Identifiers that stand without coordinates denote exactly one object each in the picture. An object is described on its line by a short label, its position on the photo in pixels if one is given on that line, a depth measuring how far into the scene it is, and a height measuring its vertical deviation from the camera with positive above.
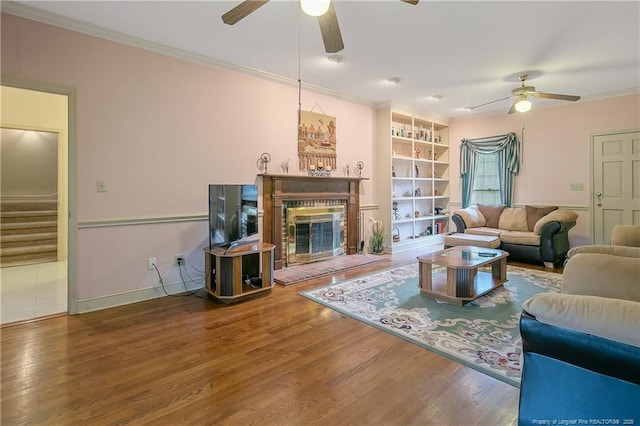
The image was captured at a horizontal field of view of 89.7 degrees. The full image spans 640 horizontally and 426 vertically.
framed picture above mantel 4.80 +1.08
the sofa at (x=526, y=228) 4.65 -0.27
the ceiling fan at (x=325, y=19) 2.08 +1.31
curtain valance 6.12 +1.05
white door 5.00 +0.46
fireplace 4.44 -0.03
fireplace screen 4.68 -0.34
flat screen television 3.37 -0.03
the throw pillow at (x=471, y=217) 5.60 -0.10
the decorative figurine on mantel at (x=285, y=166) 4.59 +0.65
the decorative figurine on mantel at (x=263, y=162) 4.33 +0.67
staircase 5.19 -0.36
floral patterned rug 2.22 -0.94
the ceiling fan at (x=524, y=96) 4.28 +1.57
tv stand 3.25 -0.64
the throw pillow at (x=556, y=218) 4.68 -0.10
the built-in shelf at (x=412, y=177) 5.84 +0.68
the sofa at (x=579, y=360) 1.13 -0.56
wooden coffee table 3.14 -0.67
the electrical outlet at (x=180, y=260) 3.62 -0.55
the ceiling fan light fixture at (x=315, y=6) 1.88 +1.22
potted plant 5.71 -0.46
